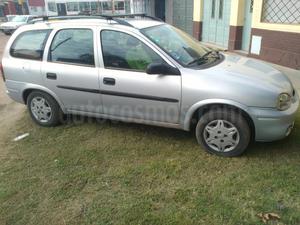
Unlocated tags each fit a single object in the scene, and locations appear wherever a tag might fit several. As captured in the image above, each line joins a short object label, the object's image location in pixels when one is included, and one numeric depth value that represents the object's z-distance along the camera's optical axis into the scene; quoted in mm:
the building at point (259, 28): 8031
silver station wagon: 3598
